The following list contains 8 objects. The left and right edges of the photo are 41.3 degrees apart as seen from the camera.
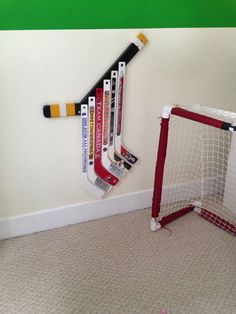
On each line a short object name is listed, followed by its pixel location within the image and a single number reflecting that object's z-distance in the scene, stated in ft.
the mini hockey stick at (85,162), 4.90
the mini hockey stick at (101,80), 4.73
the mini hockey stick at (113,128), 4.90
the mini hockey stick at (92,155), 4.90
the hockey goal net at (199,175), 5.73
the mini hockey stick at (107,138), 4.88
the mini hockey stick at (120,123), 4.91
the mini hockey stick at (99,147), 4.89
